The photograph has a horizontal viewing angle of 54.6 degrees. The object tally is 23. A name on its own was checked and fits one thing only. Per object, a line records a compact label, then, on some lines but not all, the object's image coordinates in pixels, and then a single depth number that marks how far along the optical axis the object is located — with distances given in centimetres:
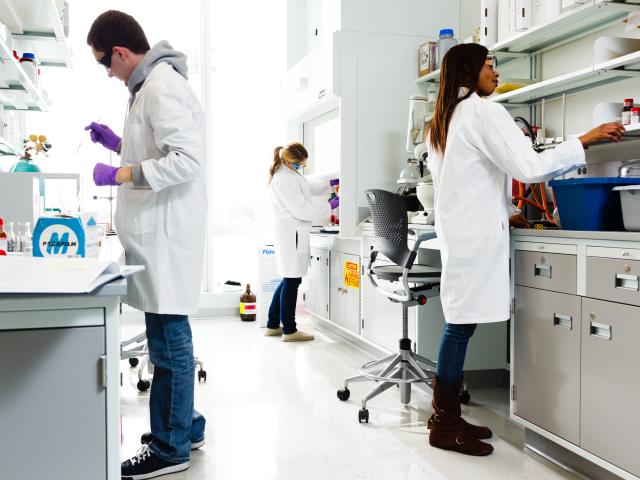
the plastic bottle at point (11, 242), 195
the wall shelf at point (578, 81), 238
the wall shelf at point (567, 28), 251
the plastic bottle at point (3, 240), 170
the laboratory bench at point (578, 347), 186
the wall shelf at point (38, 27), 288
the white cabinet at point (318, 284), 458
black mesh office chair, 277
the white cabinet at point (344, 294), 407
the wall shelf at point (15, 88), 252
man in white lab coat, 188
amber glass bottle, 517
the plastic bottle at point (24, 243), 198
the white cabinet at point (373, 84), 387
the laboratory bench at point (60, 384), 118
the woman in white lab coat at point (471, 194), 215
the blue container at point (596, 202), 204
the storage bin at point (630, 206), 189
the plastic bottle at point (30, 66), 299
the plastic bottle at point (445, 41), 374
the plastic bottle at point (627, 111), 242
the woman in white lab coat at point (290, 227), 445
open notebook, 112
